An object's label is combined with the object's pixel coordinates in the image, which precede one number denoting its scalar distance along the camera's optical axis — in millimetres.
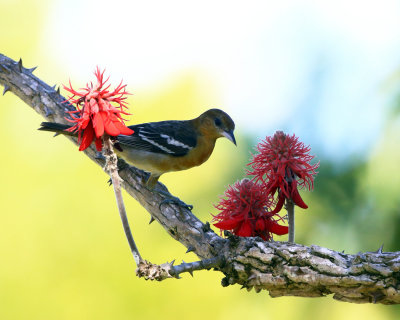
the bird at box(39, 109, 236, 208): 9453
